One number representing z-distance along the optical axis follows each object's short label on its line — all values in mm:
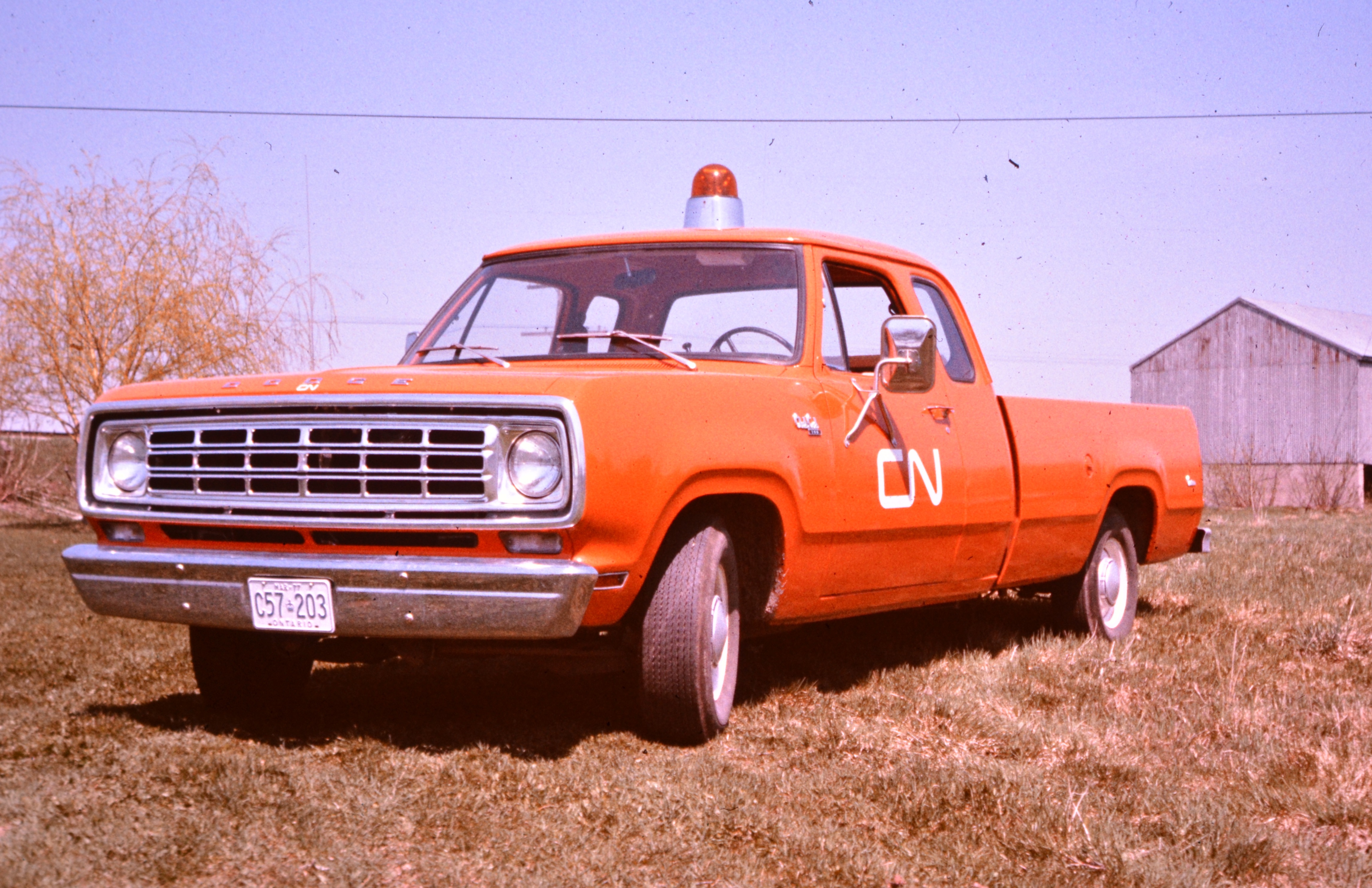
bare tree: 17609
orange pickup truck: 4266
